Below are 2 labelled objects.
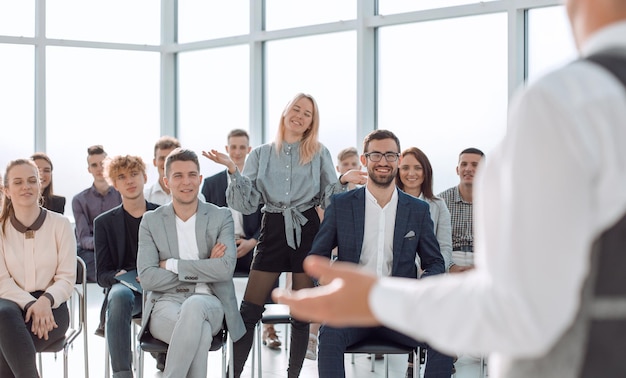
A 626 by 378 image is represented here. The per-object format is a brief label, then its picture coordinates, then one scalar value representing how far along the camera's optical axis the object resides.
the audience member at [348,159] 5.78
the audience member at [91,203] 5.09
